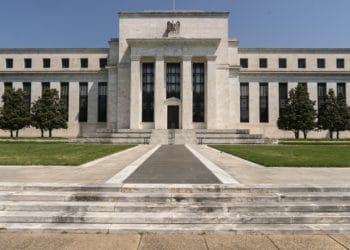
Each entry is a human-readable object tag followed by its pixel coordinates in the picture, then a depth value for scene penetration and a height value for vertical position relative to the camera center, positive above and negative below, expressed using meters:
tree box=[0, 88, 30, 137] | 45.44 +2.81
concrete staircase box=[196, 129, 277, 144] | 34.72 -1.05
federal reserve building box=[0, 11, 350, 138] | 47.44 +9.81
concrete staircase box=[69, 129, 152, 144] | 34.94 -1.06
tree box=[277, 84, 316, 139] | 47.16 +2.74
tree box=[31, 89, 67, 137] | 46.97 +2.65
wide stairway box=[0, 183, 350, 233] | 6.09 -1.81
